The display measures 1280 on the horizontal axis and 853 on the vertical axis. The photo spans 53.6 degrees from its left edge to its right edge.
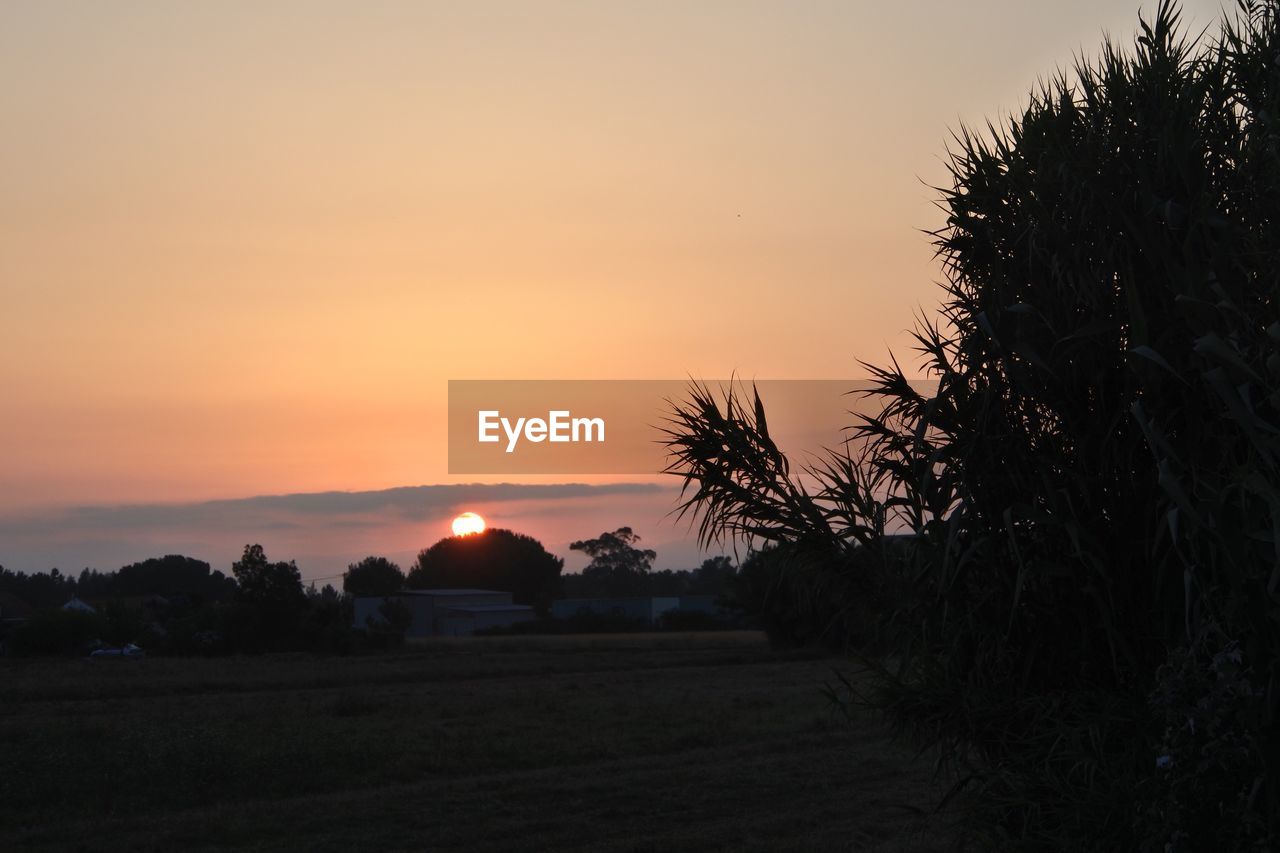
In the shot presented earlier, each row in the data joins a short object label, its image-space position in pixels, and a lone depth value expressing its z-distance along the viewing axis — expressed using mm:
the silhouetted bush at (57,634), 61906
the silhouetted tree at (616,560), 164875
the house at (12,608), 98050
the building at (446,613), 99312
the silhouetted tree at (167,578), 131375
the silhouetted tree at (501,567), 127500
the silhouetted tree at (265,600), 65625
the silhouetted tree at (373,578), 130750
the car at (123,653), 62438
